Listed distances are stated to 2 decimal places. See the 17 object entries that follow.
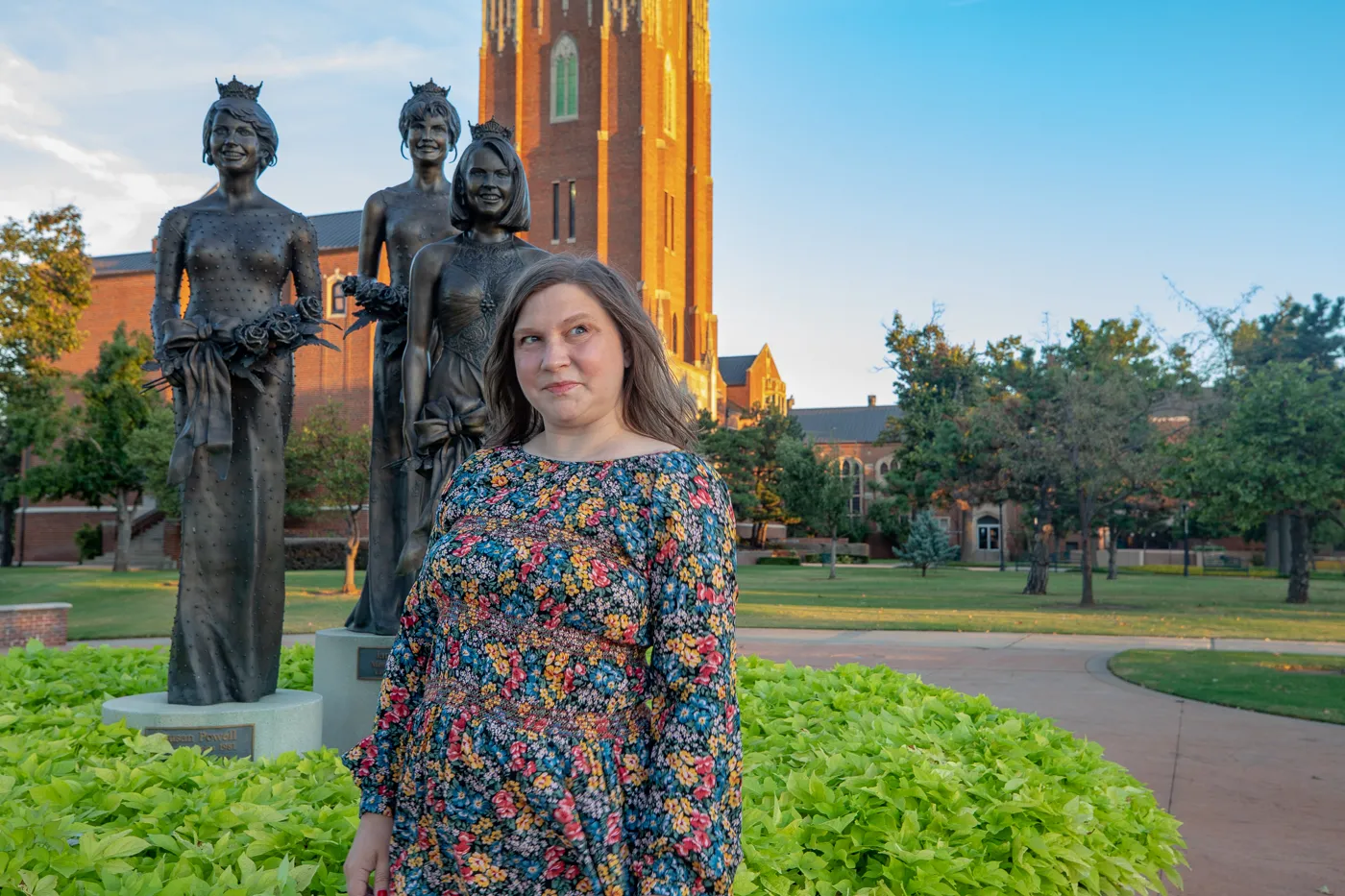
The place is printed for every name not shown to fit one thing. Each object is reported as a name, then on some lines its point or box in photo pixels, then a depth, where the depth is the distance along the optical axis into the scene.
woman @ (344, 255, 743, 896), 1.88
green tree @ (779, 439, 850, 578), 40.09
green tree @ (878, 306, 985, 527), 29.30
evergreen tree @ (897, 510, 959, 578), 42.91
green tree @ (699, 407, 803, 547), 52.69
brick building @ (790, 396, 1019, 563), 68.00
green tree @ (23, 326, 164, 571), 37.66
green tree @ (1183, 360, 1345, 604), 23.03
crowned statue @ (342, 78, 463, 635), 6.46
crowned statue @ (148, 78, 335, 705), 5.26
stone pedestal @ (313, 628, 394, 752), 6.06
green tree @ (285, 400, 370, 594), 29.20
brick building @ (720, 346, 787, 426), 87.31
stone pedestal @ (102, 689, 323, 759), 4.98
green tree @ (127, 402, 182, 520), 34.12
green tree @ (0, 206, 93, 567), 20.48
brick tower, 52.72
